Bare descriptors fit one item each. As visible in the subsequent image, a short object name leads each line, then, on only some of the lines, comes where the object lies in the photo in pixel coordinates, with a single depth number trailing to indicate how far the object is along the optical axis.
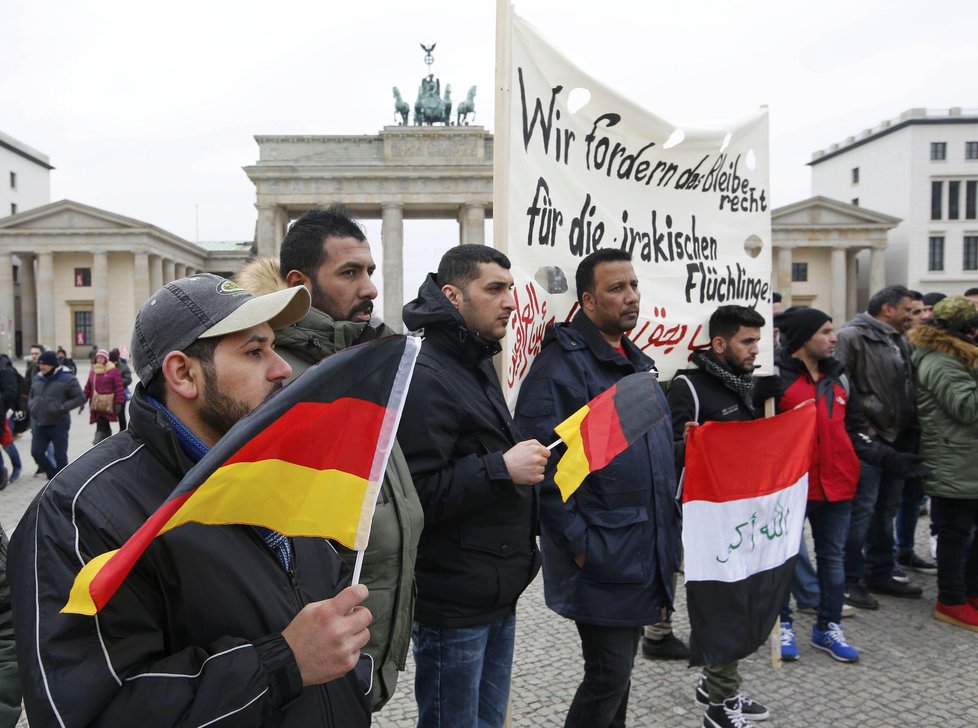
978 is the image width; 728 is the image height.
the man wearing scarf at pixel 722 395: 3.20
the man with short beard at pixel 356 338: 2.00
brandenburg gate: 42.25
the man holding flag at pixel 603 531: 2.63
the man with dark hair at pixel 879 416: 4.84
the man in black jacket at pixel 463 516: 2.29
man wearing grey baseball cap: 1.17
